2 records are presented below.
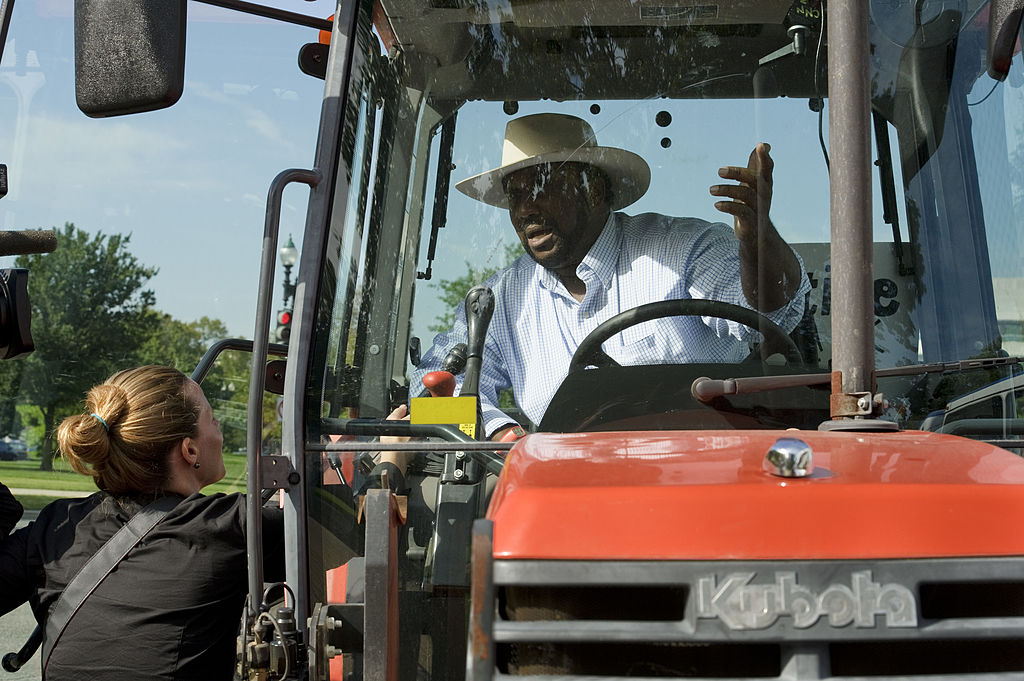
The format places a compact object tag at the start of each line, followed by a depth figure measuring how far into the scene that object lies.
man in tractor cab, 2.39
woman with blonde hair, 2.53
